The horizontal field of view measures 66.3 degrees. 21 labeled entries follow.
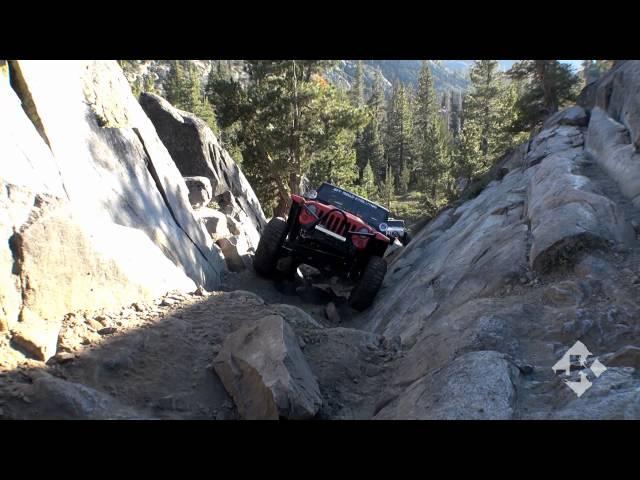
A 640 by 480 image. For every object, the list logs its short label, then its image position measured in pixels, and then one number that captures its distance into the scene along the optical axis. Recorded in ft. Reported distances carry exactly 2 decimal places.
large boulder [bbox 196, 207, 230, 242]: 39.24
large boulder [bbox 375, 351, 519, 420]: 10.67
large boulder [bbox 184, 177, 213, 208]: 44.04
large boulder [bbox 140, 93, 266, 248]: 52.08
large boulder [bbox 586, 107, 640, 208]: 23.30
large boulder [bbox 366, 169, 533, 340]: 20.27
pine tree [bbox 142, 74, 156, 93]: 145.01
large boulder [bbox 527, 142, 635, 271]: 18.19
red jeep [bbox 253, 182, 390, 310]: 30.25
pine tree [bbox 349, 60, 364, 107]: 279.38
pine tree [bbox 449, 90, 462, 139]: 328.17
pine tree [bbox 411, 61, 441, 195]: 229.45
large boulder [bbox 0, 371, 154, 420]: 10.27
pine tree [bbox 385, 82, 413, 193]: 224.33
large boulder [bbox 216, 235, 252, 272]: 36.70
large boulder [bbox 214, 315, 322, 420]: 12.50
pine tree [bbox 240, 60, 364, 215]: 66.95
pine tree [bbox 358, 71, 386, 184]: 213.66
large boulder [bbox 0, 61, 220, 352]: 13.07
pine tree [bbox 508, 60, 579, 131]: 73.44
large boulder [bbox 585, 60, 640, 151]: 28.66
